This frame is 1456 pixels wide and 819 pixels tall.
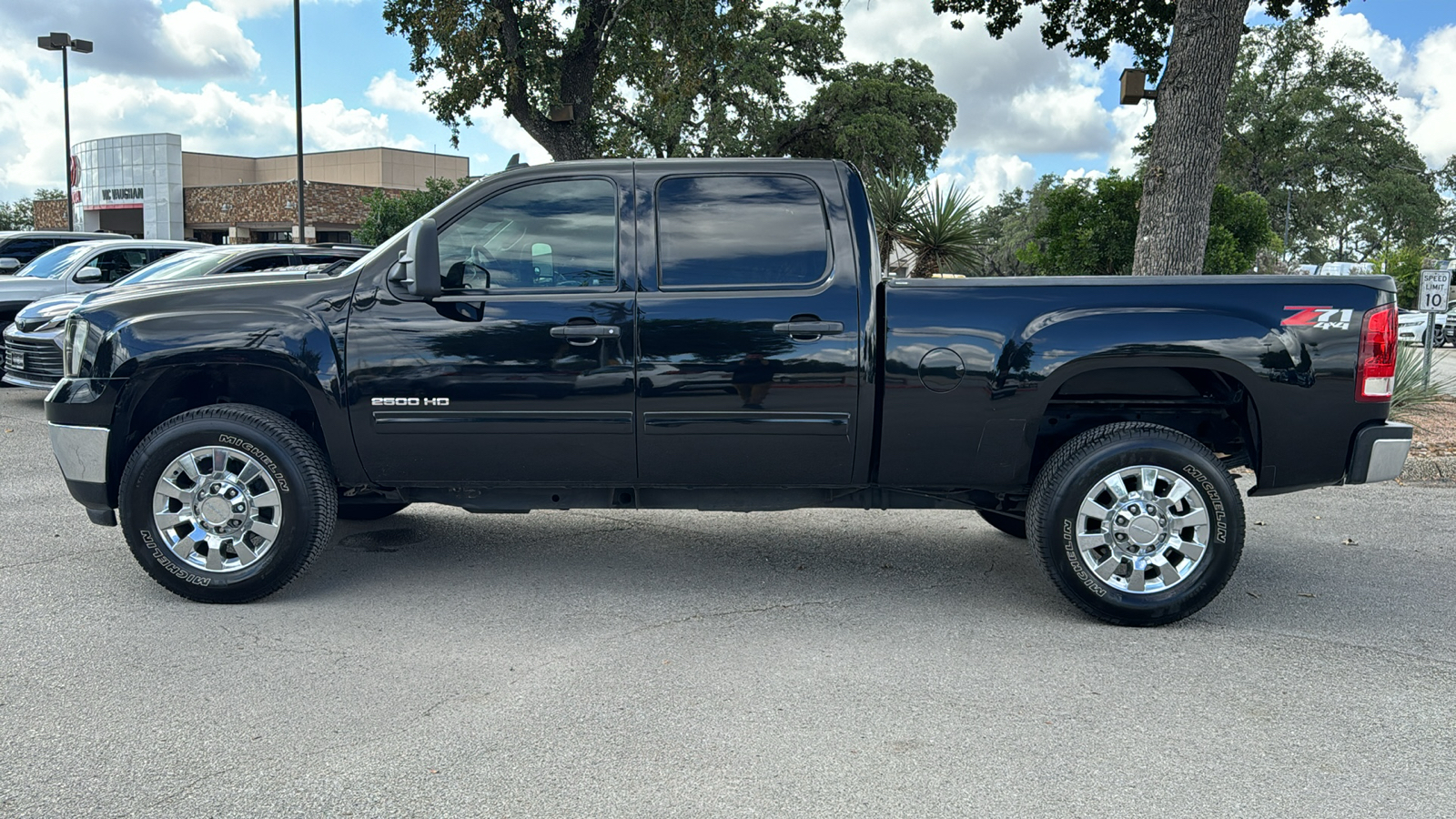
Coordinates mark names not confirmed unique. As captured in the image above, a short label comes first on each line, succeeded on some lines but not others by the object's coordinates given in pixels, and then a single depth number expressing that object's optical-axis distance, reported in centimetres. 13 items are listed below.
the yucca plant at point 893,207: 1508
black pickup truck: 461
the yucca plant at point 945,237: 1441
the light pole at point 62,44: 3047
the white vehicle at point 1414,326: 2274
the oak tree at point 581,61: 1850
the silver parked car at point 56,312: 1033
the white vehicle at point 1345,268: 2762
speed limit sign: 1082
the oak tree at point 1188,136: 1004
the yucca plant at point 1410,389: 1030
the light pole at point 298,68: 2280
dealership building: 4991
